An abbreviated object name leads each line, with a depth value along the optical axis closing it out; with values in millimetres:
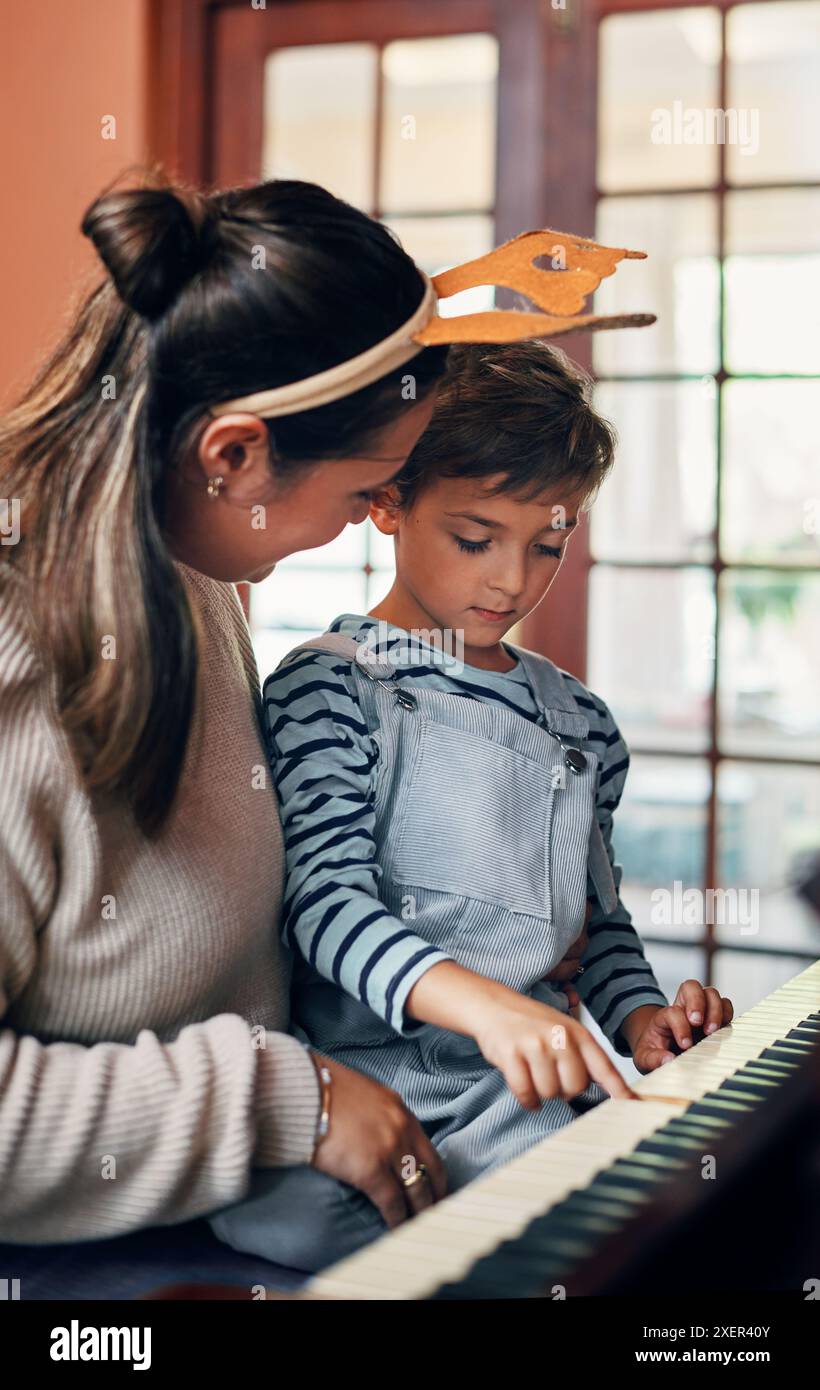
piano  594
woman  901
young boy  1153
